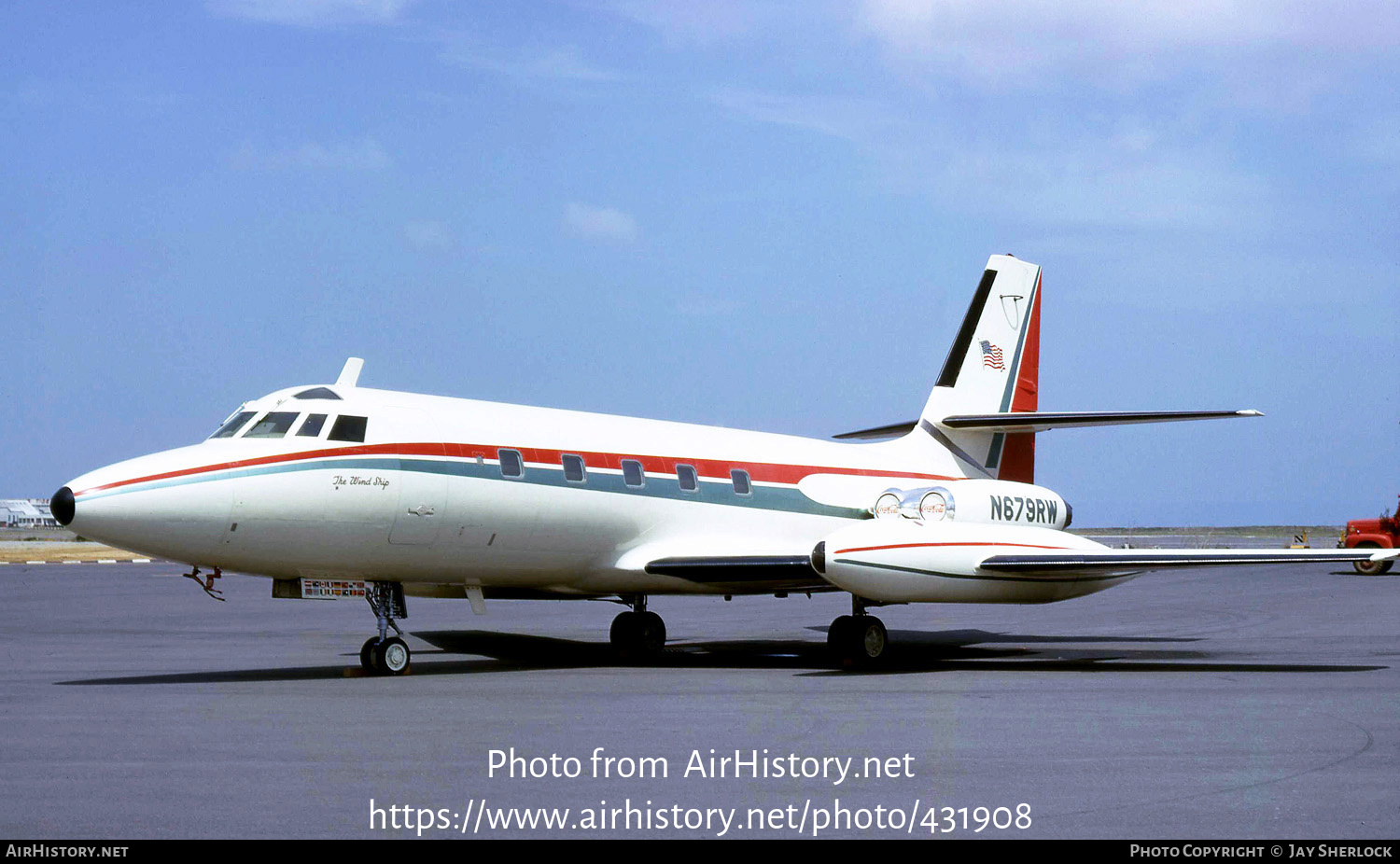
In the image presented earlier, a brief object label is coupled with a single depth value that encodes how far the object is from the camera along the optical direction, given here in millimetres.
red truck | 42625
